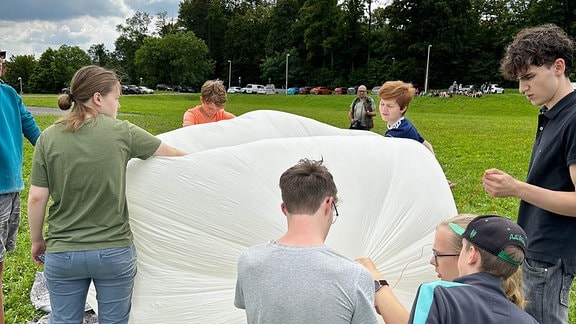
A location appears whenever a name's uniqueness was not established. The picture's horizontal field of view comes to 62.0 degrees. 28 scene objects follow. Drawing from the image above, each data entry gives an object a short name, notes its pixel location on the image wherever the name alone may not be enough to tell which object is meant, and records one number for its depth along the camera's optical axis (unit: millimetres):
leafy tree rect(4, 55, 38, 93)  63156
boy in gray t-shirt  1424
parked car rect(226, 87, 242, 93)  58869
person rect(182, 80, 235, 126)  4105
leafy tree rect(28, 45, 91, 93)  59438
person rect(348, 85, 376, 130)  9797
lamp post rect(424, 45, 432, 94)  47941
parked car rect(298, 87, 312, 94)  55847
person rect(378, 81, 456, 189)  3426
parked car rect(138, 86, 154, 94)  53684
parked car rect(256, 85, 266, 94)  57812
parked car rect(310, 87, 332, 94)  53756
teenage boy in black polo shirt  1924
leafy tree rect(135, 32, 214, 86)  61062
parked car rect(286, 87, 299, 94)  56250
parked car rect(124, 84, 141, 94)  52094
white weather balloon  2375
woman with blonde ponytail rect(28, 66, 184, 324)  2068
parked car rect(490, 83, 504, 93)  43844
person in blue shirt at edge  2764
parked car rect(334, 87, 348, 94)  53688
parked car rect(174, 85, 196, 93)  62344
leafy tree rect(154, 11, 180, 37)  77975
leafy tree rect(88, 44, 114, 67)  81881
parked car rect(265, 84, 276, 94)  57750
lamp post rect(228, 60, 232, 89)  67562
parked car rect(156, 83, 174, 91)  63000
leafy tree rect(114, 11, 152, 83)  77188
